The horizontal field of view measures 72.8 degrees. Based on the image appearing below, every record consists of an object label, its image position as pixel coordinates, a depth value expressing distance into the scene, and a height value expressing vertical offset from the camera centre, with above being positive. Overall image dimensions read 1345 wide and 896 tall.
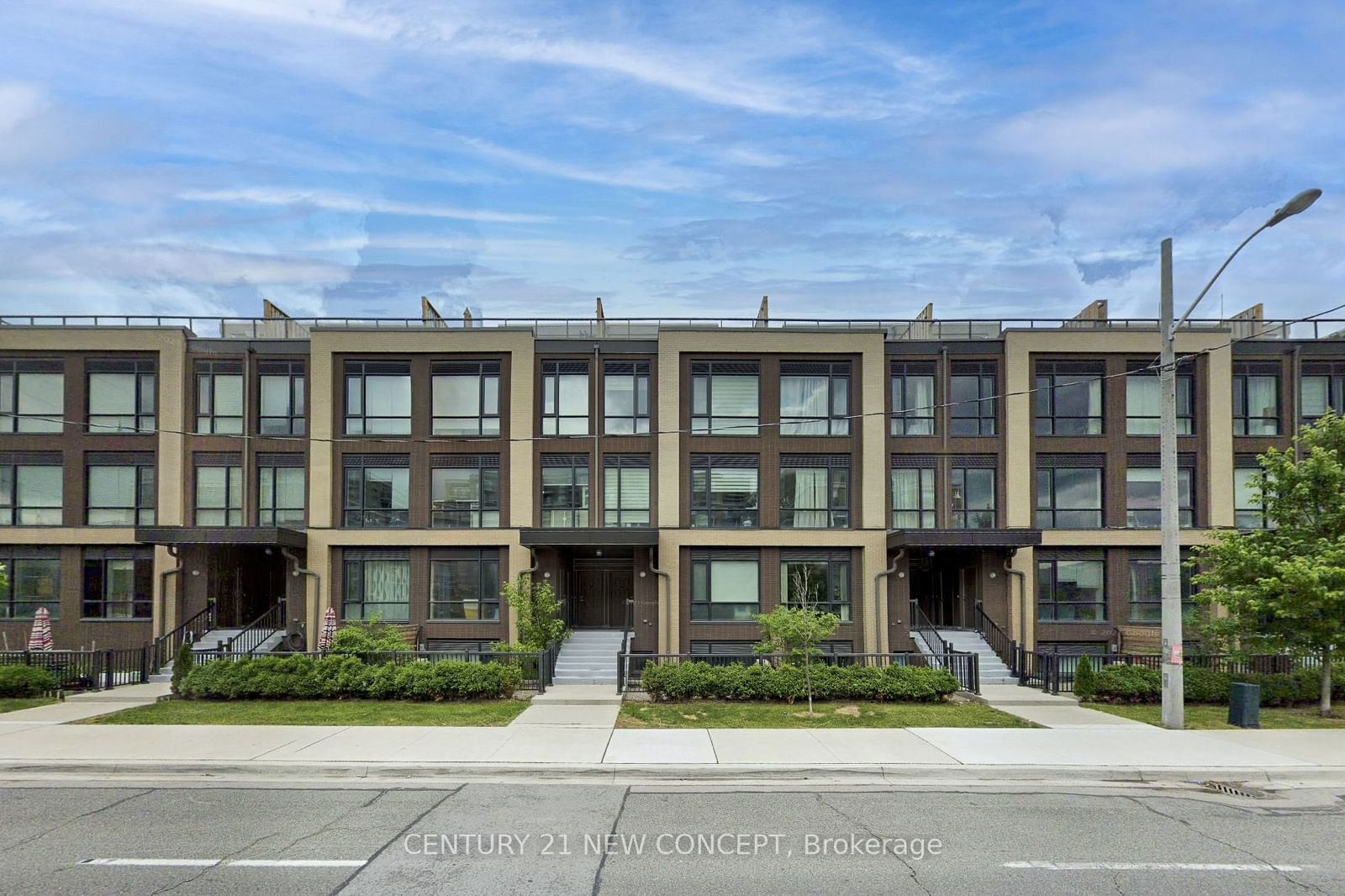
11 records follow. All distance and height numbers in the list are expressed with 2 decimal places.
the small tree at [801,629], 18.66 -2.53
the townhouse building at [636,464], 26.75 +1.30
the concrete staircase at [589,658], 23.56 -4.14
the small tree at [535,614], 24.14 -2.84
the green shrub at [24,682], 19.30 -3.72
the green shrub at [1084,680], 19.42 -3.67
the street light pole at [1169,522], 16.41 -0.25
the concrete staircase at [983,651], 24.08 -4.04
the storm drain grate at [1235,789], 12.01 -3.75
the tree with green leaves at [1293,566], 16.95 -1.08
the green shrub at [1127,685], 18.97 -3.68
